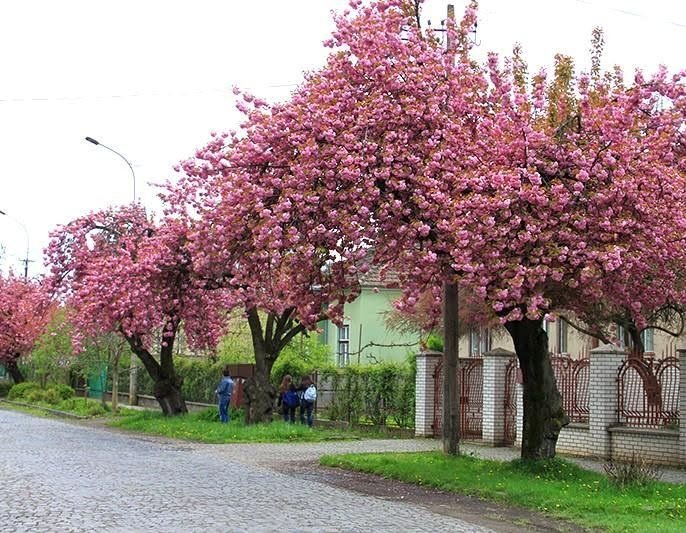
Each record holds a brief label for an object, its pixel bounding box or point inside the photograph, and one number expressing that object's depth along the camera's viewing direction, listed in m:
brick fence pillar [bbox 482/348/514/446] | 25.39
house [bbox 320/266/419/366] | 51.50
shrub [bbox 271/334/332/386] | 35.56
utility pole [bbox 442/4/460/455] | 19.81
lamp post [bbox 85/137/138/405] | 51.12
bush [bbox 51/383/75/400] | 52.66
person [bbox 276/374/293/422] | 32.87
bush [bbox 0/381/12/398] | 61.45
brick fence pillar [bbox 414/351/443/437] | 28.28
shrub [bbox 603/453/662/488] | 15.13
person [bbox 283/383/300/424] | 32.56
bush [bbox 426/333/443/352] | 36.93
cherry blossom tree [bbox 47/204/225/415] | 29.06
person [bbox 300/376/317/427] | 31.67
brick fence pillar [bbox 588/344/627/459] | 21.52
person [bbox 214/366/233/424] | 32.58
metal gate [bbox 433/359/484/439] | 26.95
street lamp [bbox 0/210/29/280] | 67.32
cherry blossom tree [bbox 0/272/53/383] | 57.78
